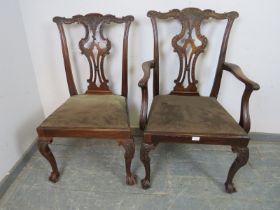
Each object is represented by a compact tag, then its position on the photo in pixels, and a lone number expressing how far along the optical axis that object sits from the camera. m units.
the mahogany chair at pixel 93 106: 1.22
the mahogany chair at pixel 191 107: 1.16
